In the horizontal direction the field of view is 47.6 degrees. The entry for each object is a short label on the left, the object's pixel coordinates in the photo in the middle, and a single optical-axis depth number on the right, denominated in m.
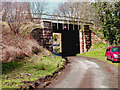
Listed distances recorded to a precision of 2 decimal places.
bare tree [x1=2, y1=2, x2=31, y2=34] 14.70
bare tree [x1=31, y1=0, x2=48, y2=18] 24.45
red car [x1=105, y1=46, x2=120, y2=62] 13.89
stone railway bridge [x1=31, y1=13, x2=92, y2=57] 21.25
